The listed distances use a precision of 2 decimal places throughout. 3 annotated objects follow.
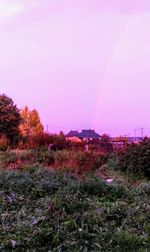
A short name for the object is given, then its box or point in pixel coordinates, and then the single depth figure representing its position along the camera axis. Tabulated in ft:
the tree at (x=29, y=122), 78.87
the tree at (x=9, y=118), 74.83
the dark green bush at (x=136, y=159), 34.76
